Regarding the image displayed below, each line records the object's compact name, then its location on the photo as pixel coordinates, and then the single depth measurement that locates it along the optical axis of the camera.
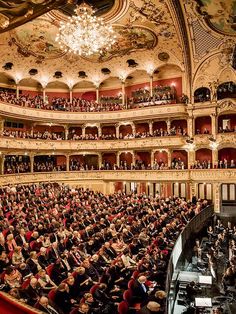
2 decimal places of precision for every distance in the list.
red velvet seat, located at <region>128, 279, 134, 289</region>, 4.93
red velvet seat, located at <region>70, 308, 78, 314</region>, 3.96
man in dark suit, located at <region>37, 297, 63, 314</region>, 3.51
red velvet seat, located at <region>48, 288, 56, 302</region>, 4.20
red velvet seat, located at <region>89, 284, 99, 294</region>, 4.58
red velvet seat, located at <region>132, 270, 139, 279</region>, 5.28
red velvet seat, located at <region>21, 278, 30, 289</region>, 4.18
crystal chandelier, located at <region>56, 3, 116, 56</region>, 9.73
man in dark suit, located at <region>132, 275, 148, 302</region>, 4.77
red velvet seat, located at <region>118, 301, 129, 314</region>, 4.16
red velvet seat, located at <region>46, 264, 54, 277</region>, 5.21
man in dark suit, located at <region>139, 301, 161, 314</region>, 3.91
